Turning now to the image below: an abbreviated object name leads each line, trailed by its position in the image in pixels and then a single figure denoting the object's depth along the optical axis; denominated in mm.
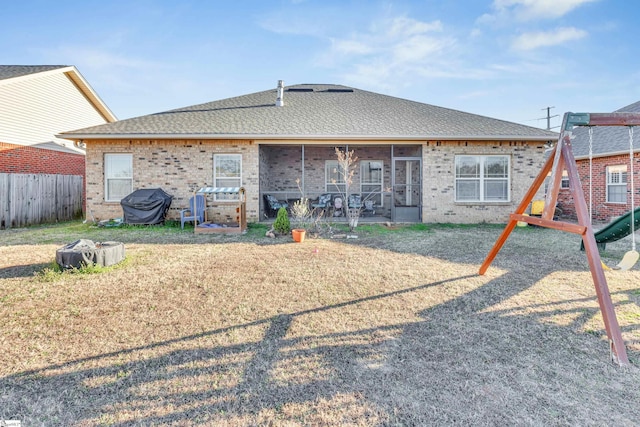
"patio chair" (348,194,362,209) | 11895
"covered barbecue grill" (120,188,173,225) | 9859
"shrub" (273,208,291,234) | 8414
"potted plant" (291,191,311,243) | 7562
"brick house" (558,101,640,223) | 11201
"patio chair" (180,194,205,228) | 10094
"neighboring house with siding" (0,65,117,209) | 11500
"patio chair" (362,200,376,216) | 12750
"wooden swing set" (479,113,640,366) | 2705
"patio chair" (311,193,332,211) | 12173
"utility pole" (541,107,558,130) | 31125
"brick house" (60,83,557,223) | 10328
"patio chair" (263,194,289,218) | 12179
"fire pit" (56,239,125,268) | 4879
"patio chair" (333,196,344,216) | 12203
